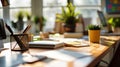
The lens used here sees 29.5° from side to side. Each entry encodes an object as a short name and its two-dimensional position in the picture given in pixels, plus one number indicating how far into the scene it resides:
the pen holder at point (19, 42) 1.50
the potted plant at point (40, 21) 5.07
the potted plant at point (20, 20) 4.67
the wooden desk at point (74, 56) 1.05
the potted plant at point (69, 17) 2.54
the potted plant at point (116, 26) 3.84
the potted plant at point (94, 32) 2.11
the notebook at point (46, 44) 1.71
